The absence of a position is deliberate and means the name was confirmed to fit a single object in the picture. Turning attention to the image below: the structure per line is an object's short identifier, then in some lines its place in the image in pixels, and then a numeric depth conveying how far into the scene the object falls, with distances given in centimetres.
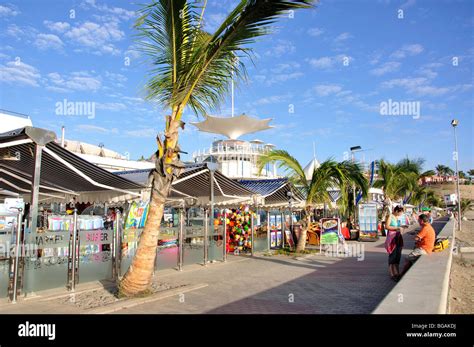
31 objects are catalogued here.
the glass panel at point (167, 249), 1014
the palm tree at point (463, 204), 5556
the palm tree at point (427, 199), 4828
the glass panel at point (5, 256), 653
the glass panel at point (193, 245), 1109
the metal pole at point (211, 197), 1219
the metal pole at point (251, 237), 1417
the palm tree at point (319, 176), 1379
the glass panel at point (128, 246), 902
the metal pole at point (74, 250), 762
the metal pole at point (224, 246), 1239
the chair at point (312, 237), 1739
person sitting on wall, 884
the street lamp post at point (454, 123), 2714
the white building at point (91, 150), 2762
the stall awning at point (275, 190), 1708
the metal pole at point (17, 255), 654
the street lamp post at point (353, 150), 2497
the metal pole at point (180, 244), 1053
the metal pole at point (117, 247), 874
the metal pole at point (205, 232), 1159
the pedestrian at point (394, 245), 896
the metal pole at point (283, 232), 1661
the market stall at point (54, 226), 702
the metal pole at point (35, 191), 717
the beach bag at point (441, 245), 938
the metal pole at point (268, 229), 1551
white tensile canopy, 4566
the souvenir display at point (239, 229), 1438
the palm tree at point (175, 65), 670
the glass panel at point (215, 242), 1215
